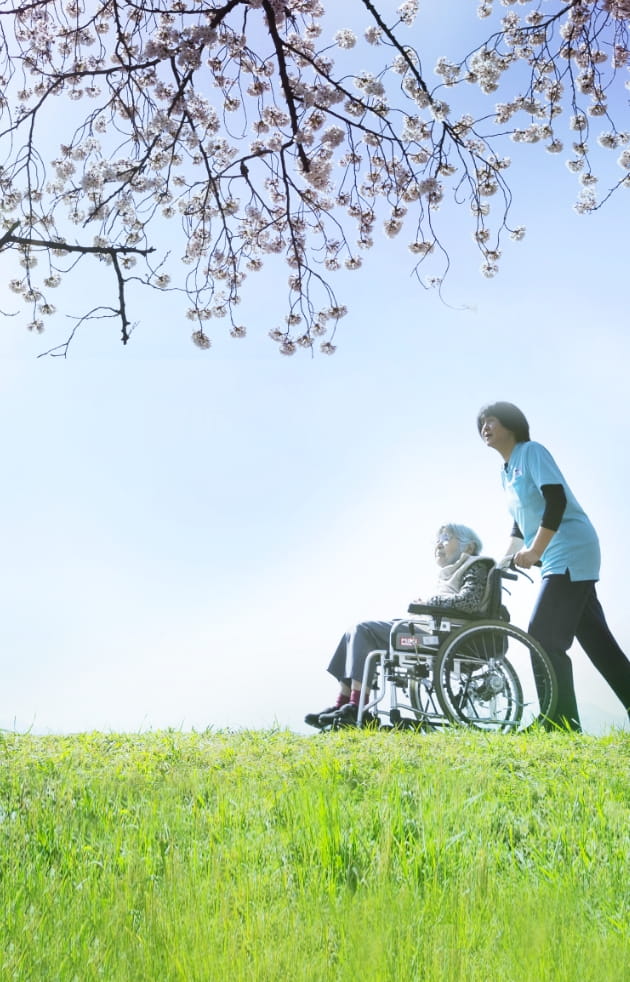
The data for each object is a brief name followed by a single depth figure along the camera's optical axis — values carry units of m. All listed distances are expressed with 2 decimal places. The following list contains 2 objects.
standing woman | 5.00
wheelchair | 5.06
